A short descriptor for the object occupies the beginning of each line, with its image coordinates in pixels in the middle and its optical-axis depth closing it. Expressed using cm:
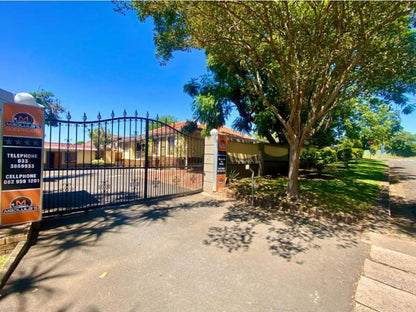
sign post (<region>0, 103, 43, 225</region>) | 341
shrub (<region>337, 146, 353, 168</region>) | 1353
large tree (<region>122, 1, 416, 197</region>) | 465
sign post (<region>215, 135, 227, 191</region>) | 752
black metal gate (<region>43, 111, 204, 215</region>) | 467
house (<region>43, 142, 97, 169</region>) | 2301
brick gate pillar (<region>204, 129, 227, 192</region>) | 744
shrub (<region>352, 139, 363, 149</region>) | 2372
